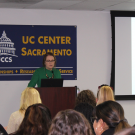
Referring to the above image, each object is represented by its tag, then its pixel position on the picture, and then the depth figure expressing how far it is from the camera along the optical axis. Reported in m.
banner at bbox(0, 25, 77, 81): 8.17
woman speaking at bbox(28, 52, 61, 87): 6.63
